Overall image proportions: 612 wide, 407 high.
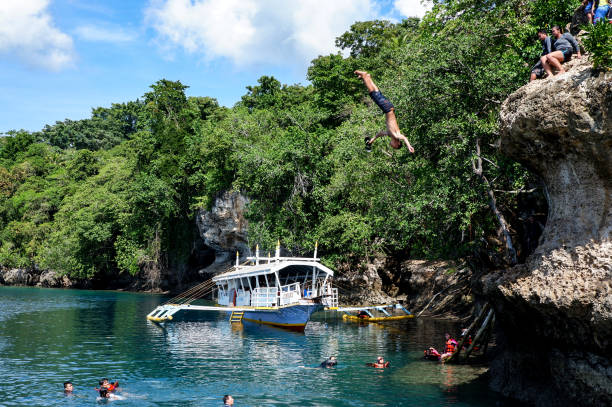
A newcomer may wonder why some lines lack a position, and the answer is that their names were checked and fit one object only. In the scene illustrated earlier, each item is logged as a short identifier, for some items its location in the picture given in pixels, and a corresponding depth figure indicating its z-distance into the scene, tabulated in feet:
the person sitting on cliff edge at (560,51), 41.75
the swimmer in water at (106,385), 50.90
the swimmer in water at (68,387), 51.85
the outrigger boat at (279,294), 97.30
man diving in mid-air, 33.40
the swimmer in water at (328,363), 64.18
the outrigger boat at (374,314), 111.04
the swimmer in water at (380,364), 63.16
